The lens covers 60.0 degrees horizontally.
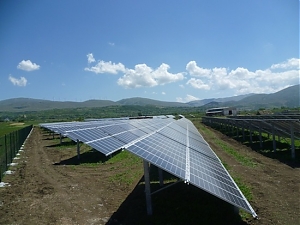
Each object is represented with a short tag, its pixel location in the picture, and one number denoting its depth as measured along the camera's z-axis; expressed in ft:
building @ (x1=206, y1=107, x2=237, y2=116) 395.55
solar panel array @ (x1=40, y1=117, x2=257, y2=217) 25.34
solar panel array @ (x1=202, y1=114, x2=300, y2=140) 61.33
